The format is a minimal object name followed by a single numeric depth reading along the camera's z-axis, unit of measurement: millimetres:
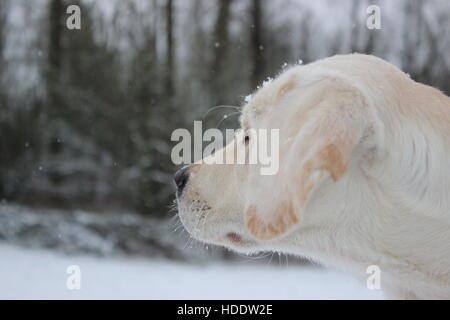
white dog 1753
